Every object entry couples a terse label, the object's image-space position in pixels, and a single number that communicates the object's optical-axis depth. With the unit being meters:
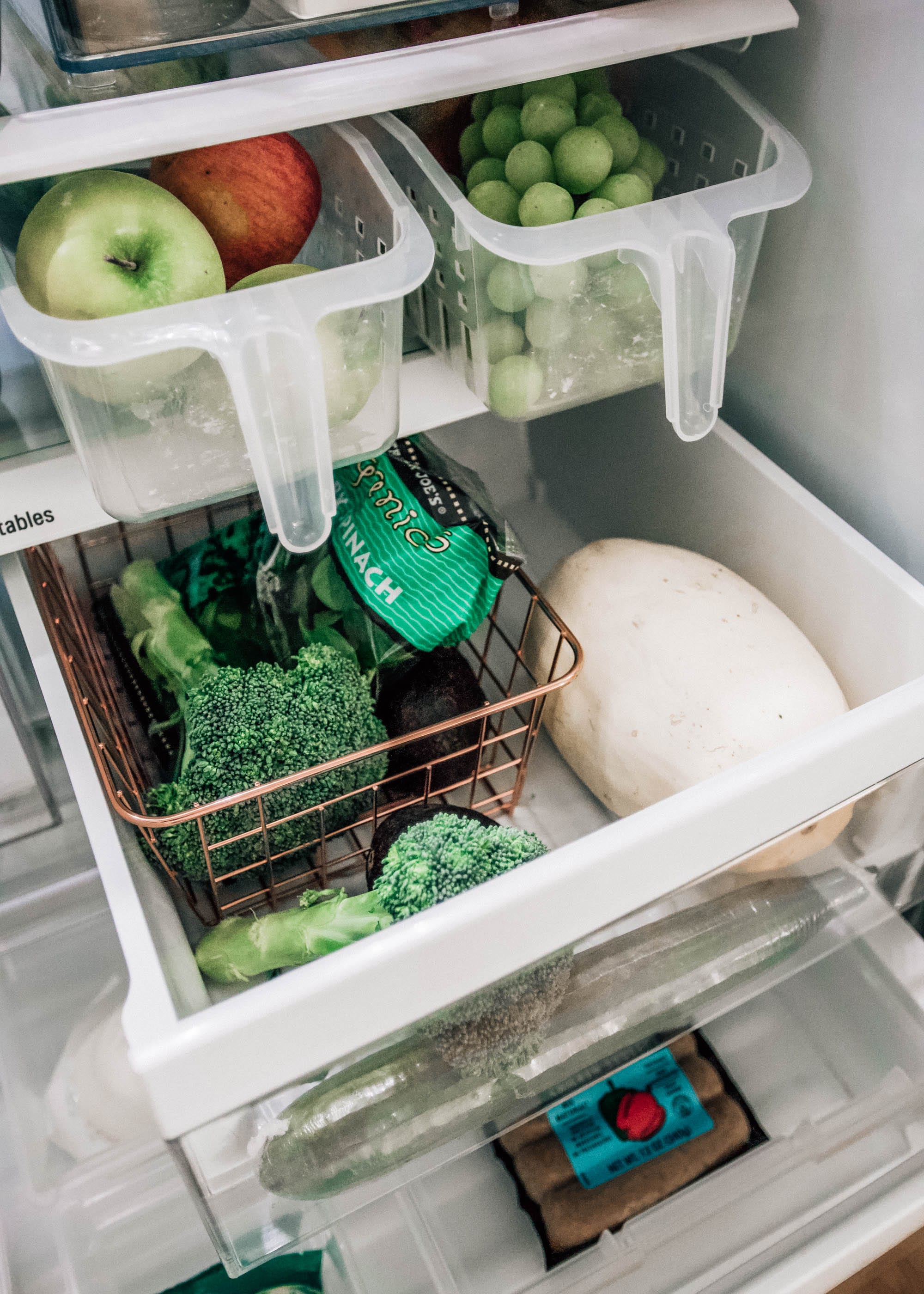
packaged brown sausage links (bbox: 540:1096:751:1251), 0.83
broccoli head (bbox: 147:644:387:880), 0.70
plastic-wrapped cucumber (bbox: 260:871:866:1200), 0.62
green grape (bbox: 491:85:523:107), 0.70
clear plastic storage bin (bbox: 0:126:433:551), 0.53
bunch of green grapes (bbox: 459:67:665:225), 0.66
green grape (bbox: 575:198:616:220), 0.66
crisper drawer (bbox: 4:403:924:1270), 0.52
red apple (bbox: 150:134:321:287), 0.65
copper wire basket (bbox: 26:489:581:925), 0.69
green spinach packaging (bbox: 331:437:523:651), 0.78
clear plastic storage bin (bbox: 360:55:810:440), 0.63
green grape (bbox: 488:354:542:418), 0.70
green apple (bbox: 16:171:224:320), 0.55
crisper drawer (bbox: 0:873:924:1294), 0.80
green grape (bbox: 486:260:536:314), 0.65
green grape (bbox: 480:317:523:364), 0.69
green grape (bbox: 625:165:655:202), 0.70
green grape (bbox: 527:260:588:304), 0.65
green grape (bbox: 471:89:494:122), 0.71
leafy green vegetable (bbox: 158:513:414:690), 0.83
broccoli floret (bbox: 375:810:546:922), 0.63
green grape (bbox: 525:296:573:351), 0.67
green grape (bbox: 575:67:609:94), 0.72
